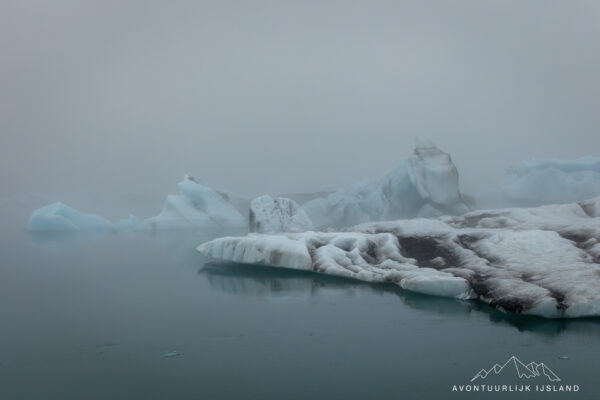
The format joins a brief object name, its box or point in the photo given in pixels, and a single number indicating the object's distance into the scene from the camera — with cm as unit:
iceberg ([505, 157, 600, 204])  2717
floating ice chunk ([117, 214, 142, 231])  3103
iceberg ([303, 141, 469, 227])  2456
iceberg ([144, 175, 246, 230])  2850
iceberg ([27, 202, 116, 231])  2914
